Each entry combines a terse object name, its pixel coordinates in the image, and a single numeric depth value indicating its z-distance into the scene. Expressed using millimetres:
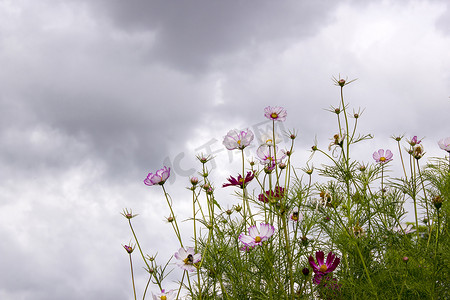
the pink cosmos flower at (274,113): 2061
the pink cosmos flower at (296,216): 1910
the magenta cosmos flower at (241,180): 1952
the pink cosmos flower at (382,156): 2389
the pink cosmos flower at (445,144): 2246
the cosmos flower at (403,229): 2161
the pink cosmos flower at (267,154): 1974
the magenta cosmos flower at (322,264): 1747
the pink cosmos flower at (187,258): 1824
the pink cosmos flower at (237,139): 1996
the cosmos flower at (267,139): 1990
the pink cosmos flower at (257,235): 1703
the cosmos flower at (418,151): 2164
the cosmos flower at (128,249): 2084
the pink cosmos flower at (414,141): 2412
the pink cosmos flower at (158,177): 1926
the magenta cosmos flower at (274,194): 1811
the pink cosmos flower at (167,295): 1956
